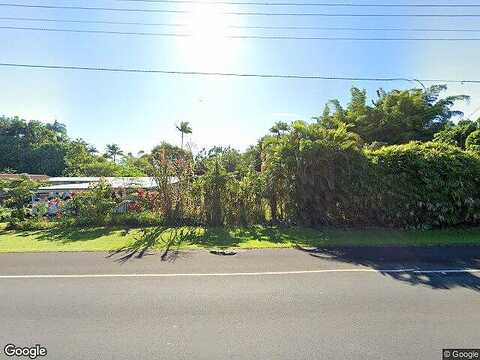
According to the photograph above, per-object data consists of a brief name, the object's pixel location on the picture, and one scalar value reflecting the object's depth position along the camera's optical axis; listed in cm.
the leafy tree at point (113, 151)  7004
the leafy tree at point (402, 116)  2039
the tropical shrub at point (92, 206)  1274
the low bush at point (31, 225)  1247
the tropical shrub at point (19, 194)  1341
